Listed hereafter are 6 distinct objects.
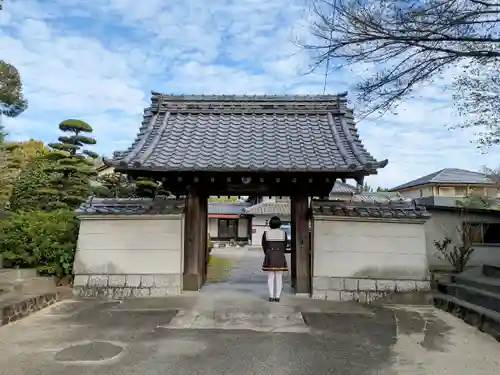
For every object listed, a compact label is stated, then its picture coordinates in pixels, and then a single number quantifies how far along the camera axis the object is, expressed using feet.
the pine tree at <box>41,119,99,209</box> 50.98
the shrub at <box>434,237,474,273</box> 28.76
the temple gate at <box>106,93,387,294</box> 24.07
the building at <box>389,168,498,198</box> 96.17
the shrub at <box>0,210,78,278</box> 25.95
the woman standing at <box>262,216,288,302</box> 24.21
